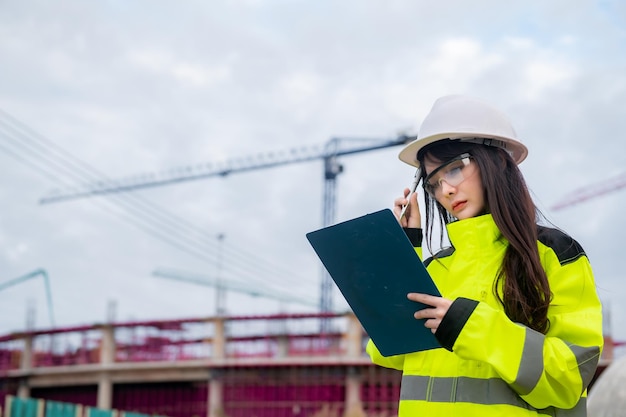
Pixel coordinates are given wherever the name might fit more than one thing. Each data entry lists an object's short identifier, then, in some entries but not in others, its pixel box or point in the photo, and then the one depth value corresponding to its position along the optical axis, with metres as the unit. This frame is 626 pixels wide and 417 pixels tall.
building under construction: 19.30
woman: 1.94
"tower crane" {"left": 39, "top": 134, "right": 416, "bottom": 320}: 44.38
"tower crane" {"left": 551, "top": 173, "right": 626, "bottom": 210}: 57.04
